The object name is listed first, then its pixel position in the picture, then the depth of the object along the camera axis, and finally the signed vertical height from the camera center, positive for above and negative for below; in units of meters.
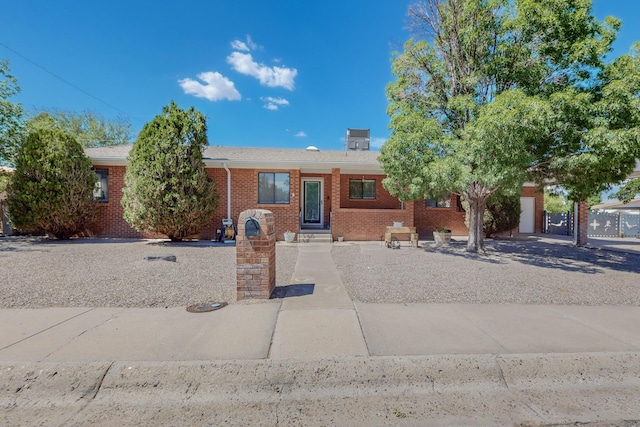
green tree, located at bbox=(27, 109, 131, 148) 26.39 +7.72
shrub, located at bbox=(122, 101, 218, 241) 9.64 +1.17
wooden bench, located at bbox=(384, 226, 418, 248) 10.54 -0.82
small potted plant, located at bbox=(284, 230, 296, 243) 11.08 -1.01
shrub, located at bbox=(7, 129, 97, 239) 9.96 +0.84
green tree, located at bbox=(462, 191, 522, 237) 12.60 -0.18
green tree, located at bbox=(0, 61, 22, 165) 12.66 +3.85
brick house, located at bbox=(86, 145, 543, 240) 11.51 +0.75
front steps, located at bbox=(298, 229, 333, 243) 11.43 -1.08
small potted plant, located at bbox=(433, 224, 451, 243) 11.52 -1.00
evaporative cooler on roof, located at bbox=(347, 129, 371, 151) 16.22 +4.09
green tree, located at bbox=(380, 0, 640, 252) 6.21 +2.68
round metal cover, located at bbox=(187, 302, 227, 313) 4.18 -1.48
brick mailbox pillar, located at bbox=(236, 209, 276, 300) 4.40 -0.69
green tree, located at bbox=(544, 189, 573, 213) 30.36 +0.91
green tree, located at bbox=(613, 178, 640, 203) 22.01 +1.78
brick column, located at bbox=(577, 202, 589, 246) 11.45 -0.43
